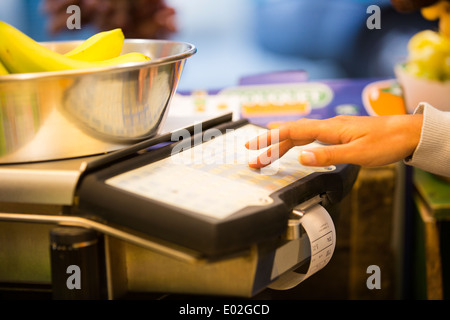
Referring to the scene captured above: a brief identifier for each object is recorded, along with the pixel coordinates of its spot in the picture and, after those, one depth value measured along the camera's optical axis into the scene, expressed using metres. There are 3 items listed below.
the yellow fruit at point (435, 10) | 1.59
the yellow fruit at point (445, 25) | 1.61
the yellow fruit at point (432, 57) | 1.60
